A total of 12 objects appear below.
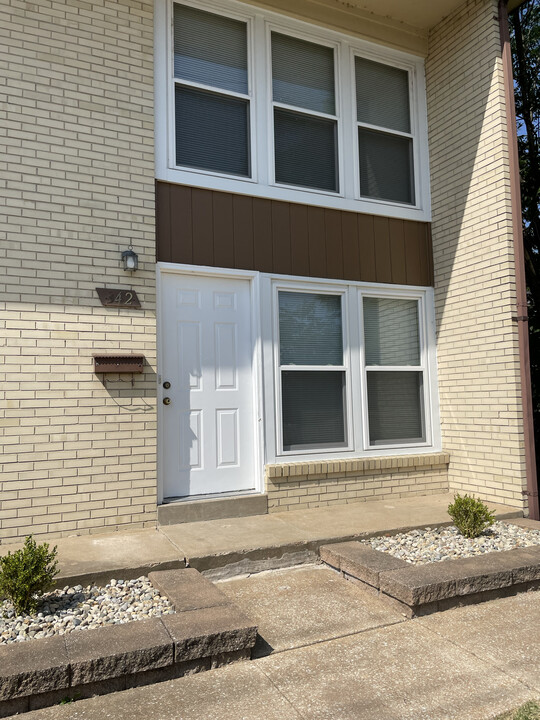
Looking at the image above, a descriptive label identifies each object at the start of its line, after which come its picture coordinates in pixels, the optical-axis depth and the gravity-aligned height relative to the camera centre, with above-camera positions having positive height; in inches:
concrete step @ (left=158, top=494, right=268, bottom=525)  186.9 -36.6
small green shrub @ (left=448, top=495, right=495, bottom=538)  174.6 -37.5
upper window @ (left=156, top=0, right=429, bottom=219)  210.2 +115.9
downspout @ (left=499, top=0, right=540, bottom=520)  210.8 +44.9
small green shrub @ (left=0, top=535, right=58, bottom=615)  118.1 -36.4
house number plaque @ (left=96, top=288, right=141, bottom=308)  185.0 +34.4
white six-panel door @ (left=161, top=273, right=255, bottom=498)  199.0 +5.3
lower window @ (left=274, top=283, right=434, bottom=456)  219.3 +11.0
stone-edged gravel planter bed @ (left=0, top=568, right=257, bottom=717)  94.3 -44.1
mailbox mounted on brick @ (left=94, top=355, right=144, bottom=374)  180.1 +12.6
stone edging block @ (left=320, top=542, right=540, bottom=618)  130.6 -43.9
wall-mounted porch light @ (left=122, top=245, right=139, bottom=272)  187.3 +46.9
